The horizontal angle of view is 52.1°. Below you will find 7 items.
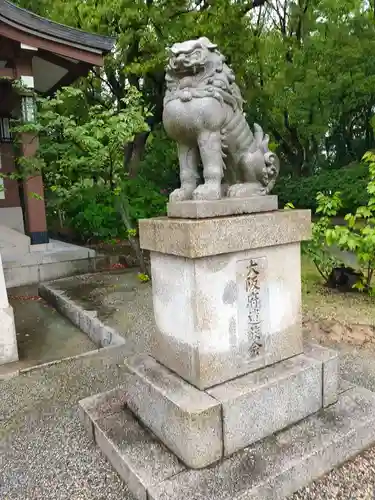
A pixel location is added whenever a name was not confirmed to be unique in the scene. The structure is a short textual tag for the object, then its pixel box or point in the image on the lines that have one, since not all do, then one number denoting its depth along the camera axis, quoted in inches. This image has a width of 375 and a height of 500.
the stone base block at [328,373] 104.6
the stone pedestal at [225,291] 88.6
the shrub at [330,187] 521.7
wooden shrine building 283.7
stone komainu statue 93.2
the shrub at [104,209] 377.1
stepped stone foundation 84.5
